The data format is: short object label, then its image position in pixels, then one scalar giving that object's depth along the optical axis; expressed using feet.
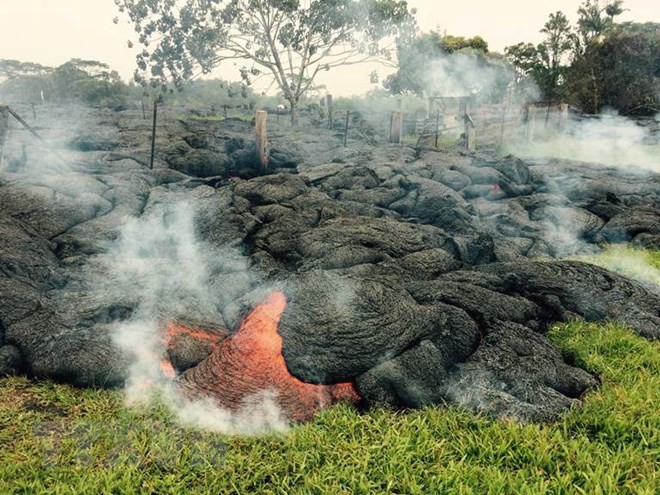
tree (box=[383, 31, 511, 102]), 112.37
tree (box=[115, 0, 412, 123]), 83.92
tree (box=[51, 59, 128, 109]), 129.49
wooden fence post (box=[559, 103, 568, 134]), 74.54
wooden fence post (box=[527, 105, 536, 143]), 71.05
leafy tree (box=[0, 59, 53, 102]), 136.04
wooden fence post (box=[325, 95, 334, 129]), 87.66
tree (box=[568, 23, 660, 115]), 85.35
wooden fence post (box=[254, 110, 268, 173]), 44.42
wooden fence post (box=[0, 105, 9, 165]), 30.35
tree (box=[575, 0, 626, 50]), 118.52
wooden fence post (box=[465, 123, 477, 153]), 60.59
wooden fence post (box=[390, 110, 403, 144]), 60.58
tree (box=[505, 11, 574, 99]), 111.45
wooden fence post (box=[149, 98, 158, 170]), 42.49
